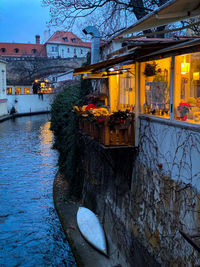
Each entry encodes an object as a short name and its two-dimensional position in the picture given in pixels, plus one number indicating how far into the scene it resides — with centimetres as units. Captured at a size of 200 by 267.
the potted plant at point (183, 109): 447
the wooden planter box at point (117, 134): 580
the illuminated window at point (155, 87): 501
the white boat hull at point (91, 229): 706
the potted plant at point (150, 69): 538
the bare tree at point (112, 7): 1152
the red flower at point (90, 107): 790
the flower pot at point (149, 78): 554
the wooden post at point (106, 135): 579
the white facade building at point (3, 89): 3524
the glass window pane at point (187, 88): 428
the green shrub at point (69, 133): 1004
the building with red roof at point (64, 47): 6212
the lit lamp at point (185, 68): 441
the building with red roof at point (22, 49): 6228
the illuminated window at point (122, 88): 642
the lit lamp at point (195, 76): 425
